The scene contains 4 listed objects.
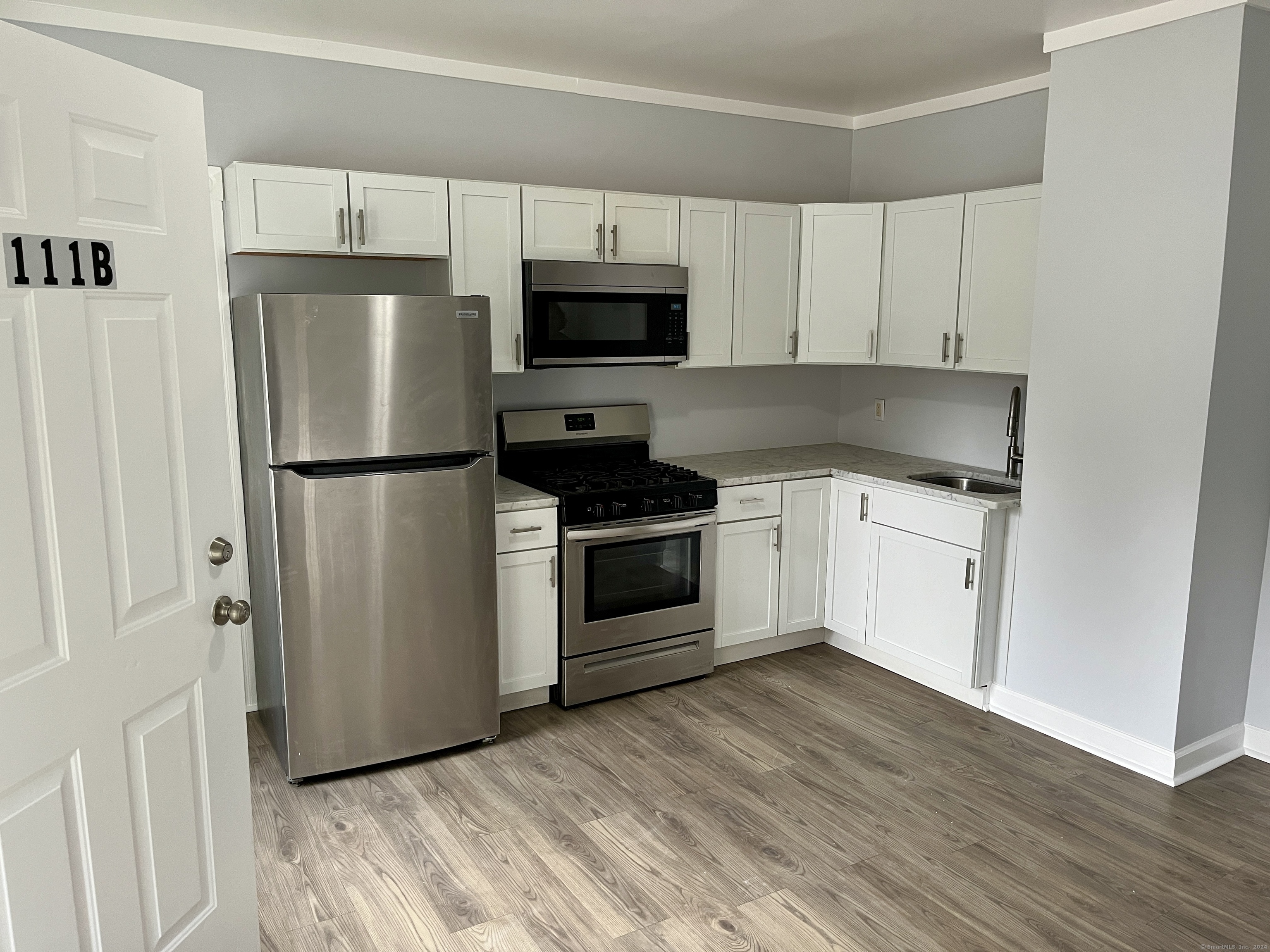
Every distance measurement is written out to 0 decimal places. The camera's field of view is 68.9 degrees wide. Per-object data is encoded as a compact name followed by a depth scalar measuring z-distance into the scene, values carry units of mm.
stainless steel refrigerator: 2920
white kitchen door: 1462
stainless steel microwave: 3654
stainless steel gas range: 3625
